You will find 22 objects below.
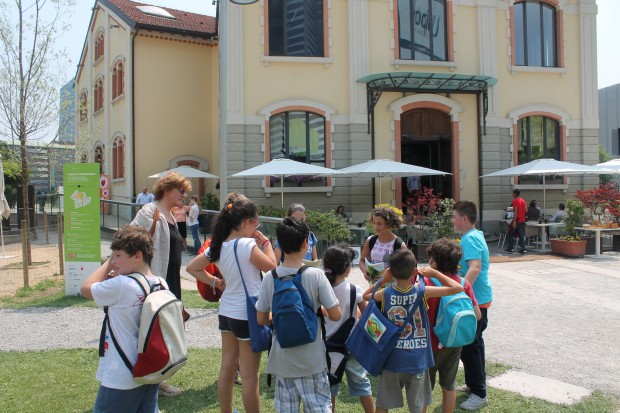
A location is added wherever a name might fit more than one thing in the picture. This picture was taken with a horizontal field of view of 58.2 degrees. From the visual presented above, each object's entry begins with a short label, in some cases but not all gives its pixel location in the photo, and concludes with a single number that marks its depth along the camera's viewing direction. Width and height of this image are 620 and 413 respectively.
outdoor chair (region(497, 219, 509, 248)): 16.83
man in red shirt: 15.10
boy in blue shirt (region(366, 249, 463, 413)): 3.67
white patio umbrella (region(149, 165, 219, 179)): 20.22
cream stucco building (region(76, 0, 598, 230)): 16.77
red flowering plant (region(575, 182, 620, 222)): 14.76
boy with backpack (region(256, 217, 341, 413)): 3.36
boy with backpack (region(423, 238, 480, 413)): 3.98
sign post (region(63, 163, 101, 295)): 9.27
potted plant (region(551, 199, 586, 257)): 14.23
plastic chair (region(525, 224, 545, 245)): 15.86
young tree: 12.70
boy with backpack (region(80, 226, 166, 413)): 3.12
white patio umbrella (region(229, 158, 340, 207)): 14.20
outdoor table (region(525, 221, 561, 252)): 15.23
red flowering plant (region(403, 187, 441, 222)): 13.58
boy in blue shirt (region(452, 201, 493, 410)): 4.63
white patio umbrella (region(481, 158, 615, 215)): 15.51
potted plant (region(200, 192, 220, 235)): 18.08
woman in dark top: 4.43
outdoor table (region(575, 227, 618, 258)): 14.16
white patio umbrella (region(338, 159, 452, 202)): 14.88
